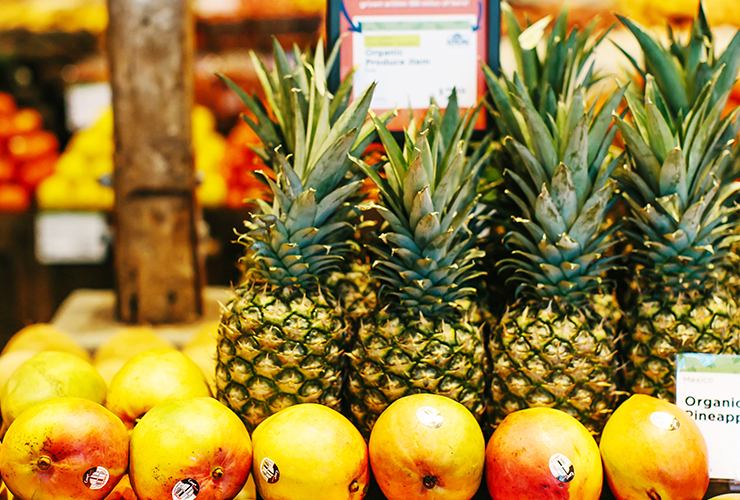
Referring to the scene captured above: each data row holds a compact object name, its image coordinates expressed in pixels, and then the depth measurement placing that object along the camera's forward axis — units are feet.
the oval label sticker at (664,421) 2.38
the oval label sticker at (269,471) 2.34
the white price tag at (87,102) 5.73
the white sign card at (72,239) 4.84
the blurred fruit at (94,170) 5.37
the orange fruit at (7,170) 5.69
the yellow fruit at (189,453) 2.30
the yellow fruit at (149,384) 2.59
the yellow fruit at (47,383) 2.61
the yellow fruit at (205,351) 2.86
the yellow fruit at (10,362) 2.83
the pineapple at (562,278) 2.54
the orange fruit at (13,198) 5.59
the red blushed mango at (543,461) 2.30
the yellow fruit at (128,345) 3.15
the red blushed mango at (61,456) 2.29
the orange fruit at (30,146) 5.84
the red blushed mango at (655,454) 2.34
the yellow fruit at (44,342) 3.12
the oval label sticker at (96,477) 2.30
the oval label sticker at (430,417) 2.34
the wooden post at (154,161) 4.02
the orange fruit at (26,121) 5.91
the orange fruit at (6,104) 5.98
